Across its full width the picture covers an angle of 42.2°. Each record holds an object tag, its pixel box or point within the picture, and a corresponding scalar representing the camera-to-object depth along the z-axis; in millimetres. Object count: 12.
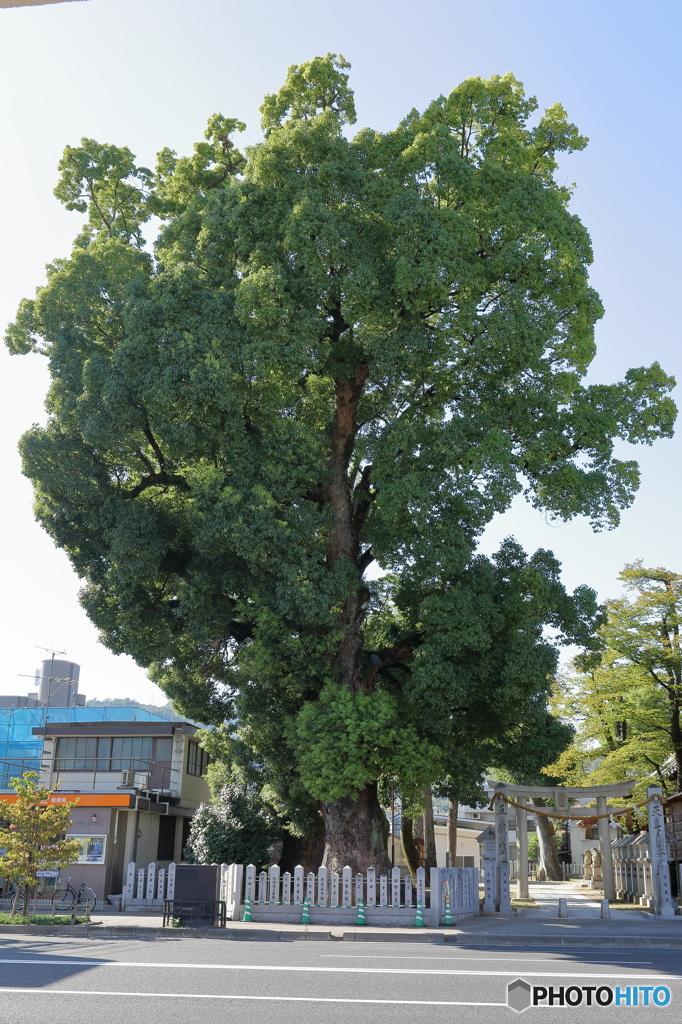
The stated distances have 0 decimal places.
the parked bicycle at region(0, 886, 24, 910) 20938
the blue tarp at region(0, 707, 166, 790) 34531
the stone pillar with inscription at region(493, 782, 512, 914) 22500
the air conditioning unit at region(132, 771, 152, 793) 31734
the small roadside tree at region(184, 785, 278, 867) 27391
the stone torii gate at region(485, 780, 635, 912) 23328
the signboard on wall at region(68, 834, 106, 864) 29562
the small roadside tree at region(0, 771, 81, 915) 20062
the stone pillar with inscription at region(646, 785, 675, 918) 22016
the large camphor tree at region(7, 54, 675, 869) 21391
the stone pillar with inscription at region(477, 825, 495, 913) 22766
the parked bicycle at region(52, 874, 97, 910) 23312
